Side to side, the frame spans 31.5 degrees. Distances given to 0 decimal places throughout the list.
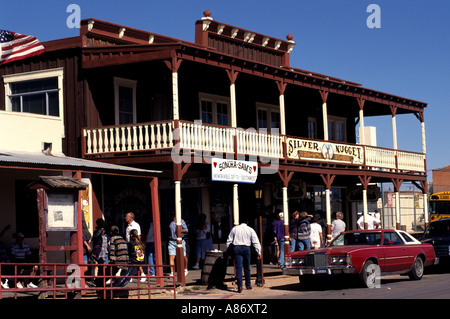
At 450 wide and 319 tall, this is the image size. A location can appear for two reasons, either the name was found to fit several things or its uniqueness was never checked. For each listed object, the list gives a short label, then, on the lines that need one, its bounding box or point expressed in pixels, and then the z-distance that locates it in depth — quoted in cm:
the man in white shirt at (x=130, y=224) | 1997
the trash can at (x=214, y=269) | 2027
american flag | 1781
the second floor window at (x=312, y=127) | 3341
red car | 1914
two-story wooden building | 2289
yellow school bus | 4347
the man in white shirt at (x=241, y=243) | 1934
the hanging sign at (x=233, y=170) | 2290
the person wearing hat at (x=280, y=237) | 2522
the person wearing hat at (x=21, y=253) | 1883
